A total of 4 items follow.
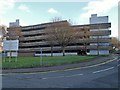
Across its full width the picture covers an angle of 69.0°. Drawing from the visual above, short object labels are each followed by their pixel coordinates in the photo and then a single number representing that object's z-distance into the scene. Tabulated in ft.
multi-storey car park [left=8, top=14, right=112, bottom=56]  102.43
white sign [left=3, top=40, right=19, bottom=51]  41.01
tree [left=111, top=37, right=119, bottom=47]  144.95
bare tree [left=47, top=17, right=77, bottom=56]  79.36
